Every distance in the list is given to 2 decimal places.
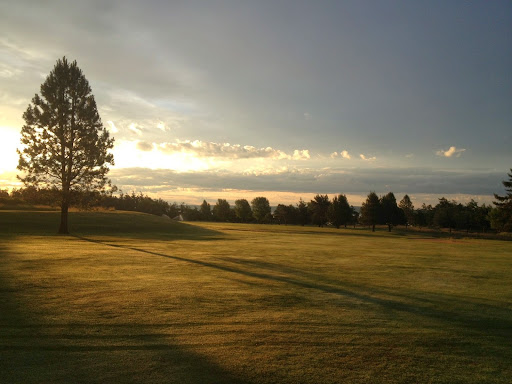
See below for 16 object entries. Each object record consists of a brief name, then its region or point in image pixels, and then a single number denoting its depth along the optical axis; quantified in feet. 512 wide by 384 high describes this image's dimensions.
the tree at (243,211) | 439.63
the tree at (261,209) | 437.99
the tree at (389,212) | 297.12
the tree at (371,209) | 286.87
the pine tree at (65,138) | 105.60
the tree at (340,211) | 302.86
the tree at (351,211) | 309.14
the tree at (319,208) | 357.02
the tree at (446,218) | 332.39
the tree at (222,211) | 460.55
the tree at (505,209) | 239.69
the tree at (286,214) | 400.06
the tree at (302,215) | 394.89
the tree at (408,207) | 424.05
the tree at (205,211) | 475.27
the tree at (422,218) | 387.65
